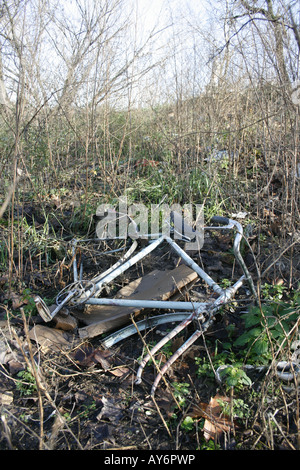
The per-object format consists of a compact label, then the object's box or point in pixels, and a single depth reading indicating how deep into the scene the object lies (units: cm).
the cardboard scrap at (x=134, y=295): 253
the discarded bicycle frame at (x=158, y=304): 215
